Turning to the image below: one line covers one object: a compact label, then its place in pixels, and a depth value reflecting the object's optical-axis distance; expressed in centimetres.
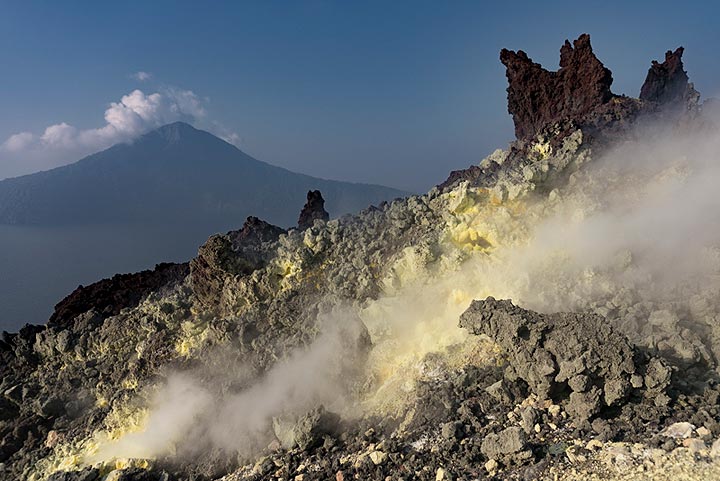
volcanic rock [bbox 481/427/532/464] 568
